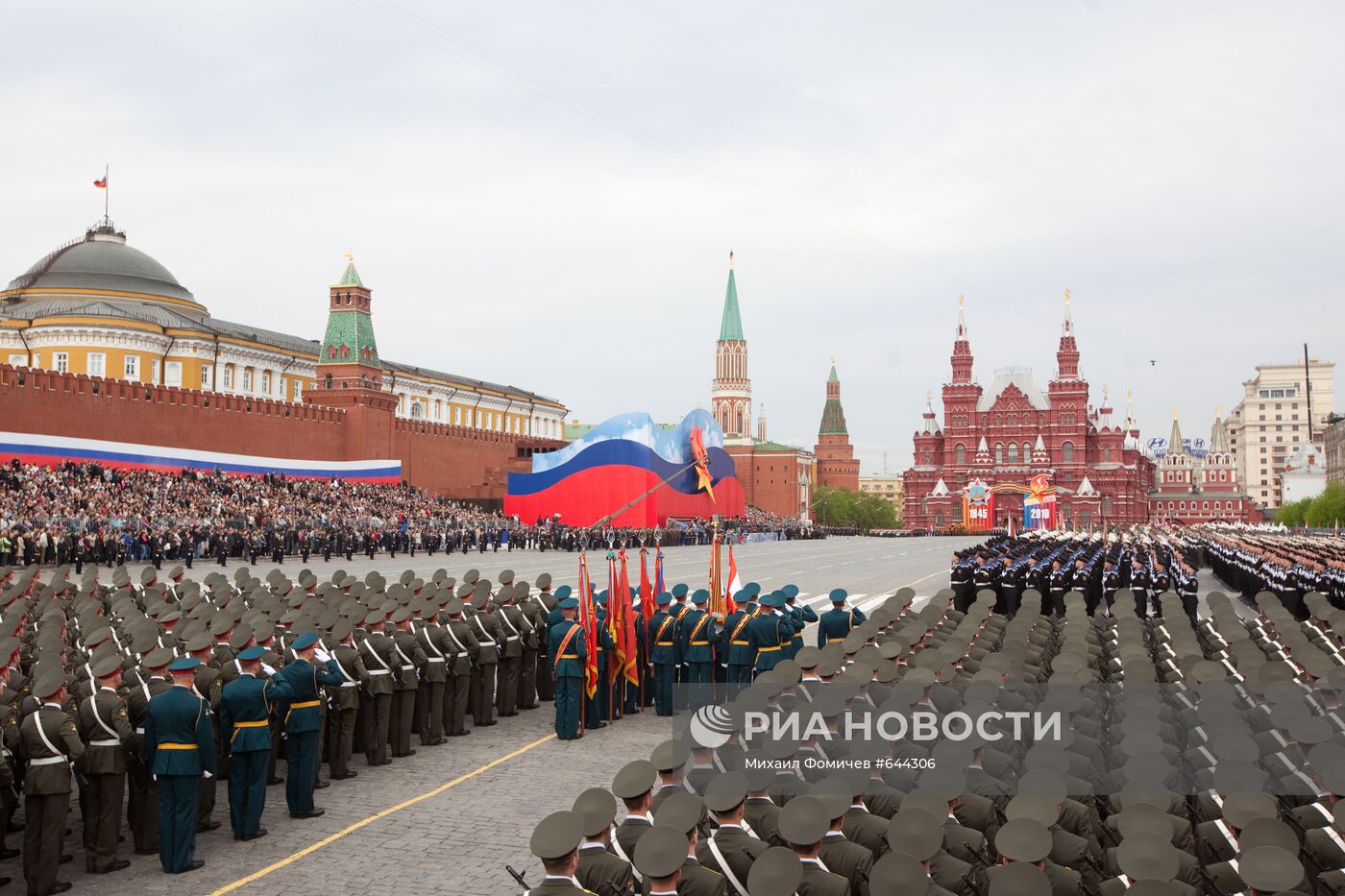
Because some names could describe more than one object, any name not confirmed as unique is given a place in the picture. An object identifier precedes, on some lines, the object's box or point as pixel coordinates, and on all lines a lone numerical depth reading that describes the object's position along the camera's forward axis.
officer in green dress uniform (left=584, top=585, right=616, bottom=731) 12.23
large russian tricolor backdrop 62.62
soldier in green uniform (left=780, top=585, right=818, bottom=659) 12.88
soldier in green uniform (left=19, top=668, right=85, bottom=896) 7.11
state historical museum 100.44
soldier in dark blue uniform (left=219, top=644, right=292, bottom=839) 8.18
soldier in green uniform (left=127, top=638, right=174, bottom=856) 8.01
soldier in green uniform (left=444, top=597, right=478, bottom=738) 11.42
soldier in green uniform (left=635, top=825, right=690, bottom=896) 4.46
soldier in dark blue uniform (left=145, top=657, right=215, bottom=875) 7.55
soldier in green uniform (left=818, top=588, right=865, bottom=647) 13.25
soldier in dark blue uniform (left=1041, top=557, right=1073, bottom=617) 20.40
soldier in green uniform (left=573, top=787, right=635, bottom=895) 4.86
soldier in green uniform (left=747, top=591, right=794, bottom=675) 12.24
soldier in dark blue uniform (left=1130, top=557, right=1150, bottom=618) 18.12
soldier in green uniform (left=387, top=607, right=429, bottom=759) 10.58
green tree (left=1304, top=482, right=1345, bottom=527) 84.79
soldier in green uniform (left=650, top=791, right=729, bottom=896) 4.64
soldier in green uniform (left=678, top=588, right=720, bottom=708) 12.70
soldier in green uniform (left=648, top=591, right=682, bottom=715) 12.92
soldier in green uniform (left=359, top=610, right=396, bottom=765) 10.21
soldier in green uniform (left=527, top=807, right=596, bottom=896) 4.66
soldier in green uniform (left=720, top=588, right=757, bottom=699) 12.29
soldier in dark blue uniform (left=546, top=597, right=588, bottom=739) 11.57
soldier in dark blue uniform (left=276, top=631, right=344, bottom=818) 8.69
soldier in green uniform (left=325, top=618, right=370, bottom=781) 9.70
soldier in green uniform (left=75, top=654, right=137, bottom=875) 7.59
